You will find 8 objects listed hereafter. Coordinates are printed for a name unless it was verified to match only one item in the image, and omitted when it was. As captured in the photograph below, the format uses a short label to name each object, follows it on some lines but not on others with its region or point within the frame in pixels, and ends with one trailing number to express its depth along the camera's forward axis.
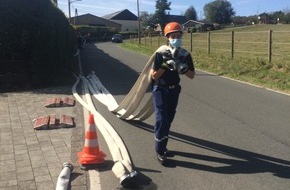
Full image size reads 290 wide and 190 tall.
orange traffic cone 6.18
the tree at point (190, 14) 146.62
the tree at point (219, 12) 132.50
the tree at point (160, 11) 110.75
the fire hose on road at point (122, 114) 5.80
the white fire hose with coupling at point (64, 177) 5.27
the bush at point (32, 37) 14.12
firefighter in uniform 6.18
